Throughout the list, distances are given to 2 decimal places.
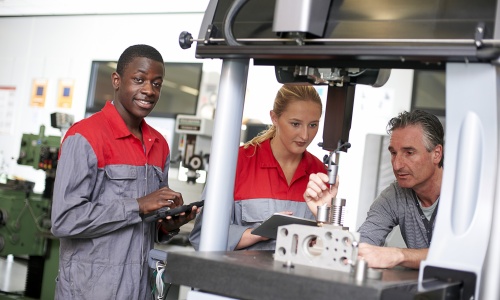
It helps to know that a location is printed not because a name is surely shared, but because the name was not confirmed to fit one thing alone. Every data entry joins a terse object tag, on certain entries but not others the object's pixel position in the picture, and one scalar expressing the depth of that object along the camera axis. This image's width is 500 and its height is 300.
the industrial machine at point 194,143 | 4.72
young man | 1.89
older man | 1.92
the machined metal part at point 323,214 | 1.28
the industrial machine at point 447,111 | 1.02
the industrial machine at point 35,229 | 4.32
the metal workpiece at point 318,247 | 1.08
